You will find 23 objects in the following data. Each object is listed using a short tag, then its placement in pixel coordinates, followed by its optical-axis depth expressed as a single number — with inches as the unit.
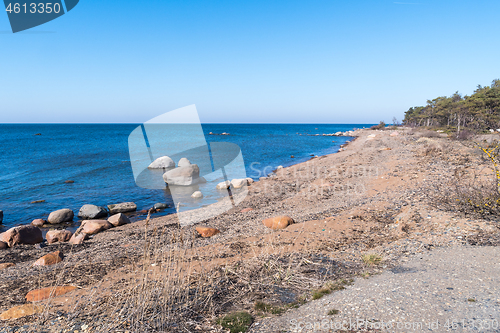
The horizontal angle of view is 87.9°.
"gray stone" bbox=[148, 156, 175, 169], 991.6
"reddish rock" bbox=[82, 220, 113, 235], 457.7
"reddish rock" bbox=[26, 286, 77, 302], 202.7
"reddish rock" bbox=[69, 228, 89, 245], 396.9
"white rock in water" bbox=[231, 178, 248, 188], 752.0
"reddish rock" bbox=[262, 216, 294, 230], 359.9
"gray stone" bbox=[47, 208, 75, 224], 512.7
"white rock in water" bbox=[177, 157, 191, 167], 856.6
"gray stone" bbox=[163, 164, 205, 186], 786.2
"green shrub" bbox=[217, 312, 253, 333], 142.6
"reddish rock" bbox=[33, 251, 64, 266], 297.0
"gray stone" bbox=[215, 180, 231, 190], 742.5
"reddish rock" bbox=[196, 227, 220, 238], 367.9
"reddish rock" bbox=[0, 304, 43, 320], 167.9
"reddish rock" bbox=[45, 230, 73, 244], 417.1
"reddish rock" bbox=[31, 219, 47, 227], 505.4
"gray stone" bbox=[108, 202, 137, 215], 584.4
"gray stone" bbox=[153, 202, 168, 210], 597.9
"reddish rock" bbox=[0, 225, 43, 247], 398.3
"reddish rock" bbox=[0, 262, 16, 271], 310.7
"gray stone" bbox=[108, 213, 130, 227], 493.7
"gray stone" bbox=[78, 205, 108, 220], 545.4
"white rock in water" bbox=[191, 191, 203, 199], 673.0
